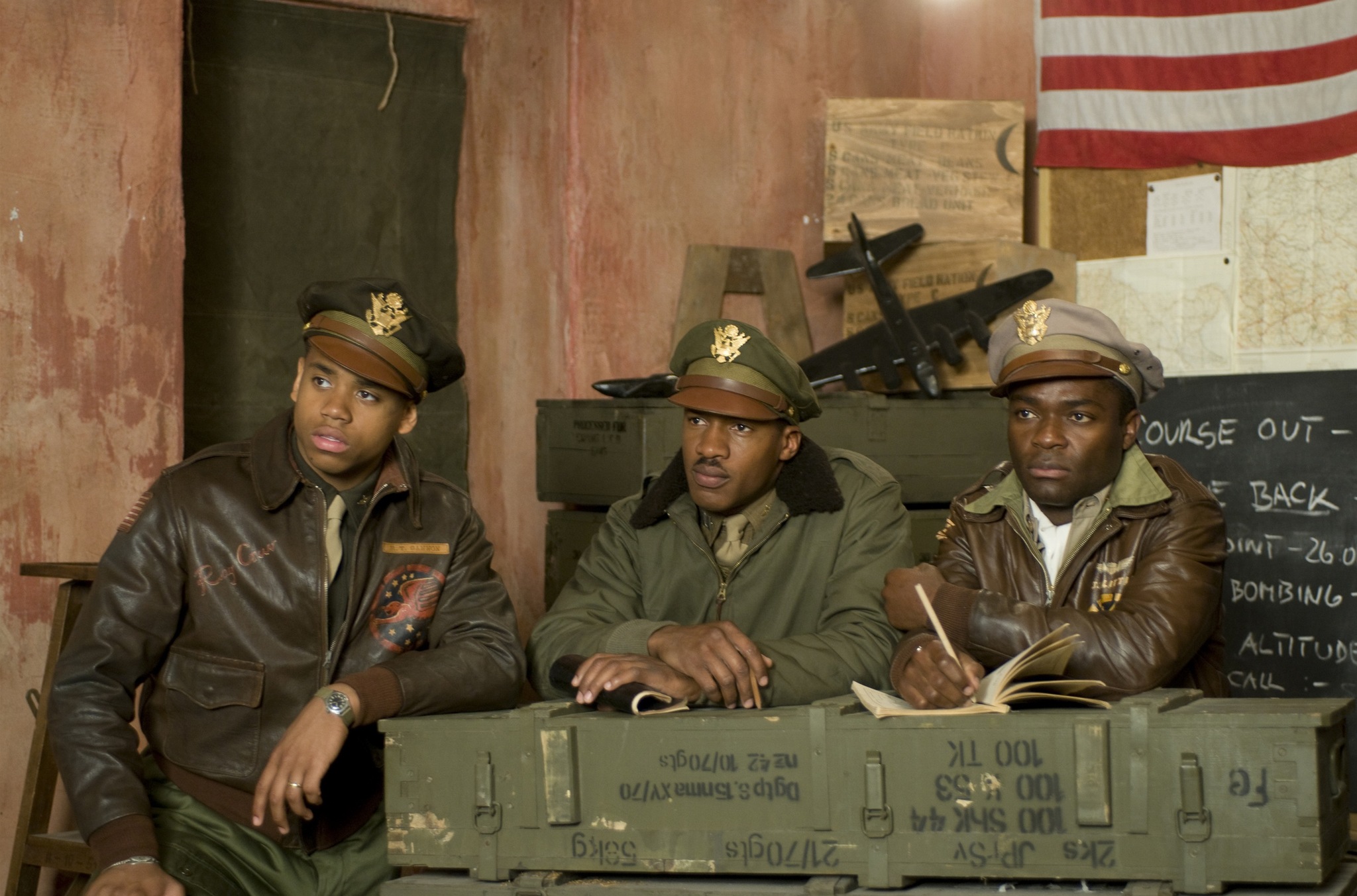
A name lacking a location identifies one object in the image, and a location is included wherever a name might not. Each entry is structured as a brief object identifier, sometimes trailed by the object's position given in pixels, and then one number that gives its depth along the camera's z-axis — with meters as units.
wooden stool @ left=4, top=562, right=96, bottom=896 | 3.72
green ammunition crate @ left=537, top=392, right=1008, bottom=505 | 4.95
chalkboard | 4.53
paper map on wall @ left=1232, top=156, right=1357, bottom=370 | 4.73
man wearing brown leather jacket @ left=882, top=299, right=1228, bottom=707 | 2.84
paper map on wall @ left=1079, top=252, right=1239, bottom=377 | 5.04
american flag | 4.79
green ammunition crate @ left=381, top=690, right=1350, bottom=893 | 2.28
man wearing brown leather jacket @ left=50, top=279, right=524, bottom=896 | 2.91
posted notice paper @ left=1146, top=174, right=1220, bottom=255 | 5.08
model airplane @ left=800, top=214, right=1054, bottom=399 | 5.29
